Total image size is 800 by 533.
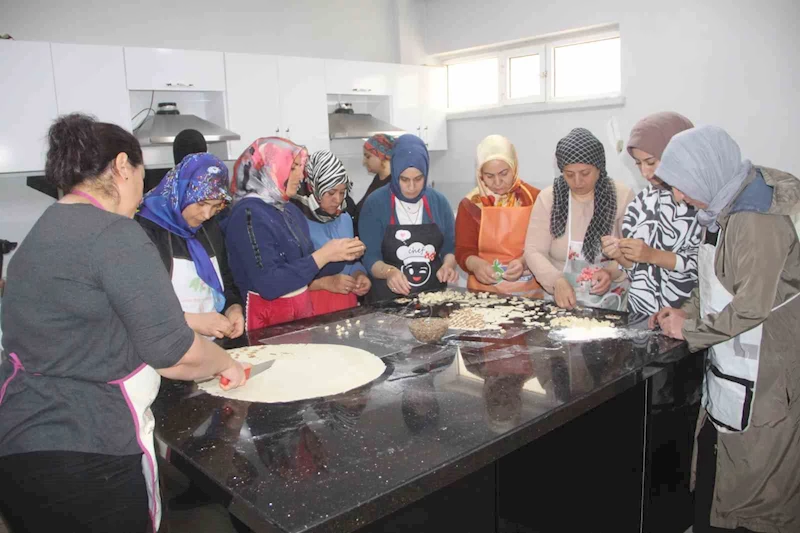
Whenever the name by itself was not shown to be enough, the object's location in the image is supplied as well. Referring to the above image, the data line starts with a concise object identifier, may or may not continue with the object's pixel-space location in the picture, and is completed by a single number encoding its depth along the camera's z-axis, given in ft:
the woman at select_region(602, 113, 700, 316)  6.77
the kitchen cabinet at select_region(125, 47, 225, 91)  12.01
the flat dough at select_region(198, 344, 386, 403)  4.81
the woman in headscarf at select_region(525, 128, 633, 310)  7.71
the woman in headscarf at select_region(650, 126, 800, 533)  5.19
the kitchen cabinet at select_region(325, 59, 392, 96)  14.84
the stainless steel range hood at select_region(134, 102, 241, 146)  12.00
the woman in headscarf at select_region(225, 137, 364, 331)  7.03
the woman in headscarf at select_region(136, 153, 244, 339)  5.83
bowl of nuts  5.98
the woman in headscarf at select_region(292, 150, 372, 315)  8.02
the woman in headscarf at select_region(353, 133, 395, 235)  11.63
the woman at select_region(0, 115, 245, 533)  3.62
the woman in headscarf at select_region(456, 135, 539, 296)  8.62
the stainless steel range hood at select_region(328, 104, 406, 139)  14.69
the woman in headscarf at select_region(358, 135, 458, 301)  8.66
